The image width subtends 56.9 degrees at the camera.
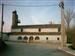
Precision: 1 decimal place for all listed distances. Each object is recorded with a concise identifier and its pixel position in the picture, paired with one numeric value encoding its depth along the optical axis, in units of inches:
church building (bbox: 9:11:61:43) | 996.3
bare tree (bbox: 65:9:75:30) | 1046.8
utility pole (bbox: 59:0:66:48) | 401.1
